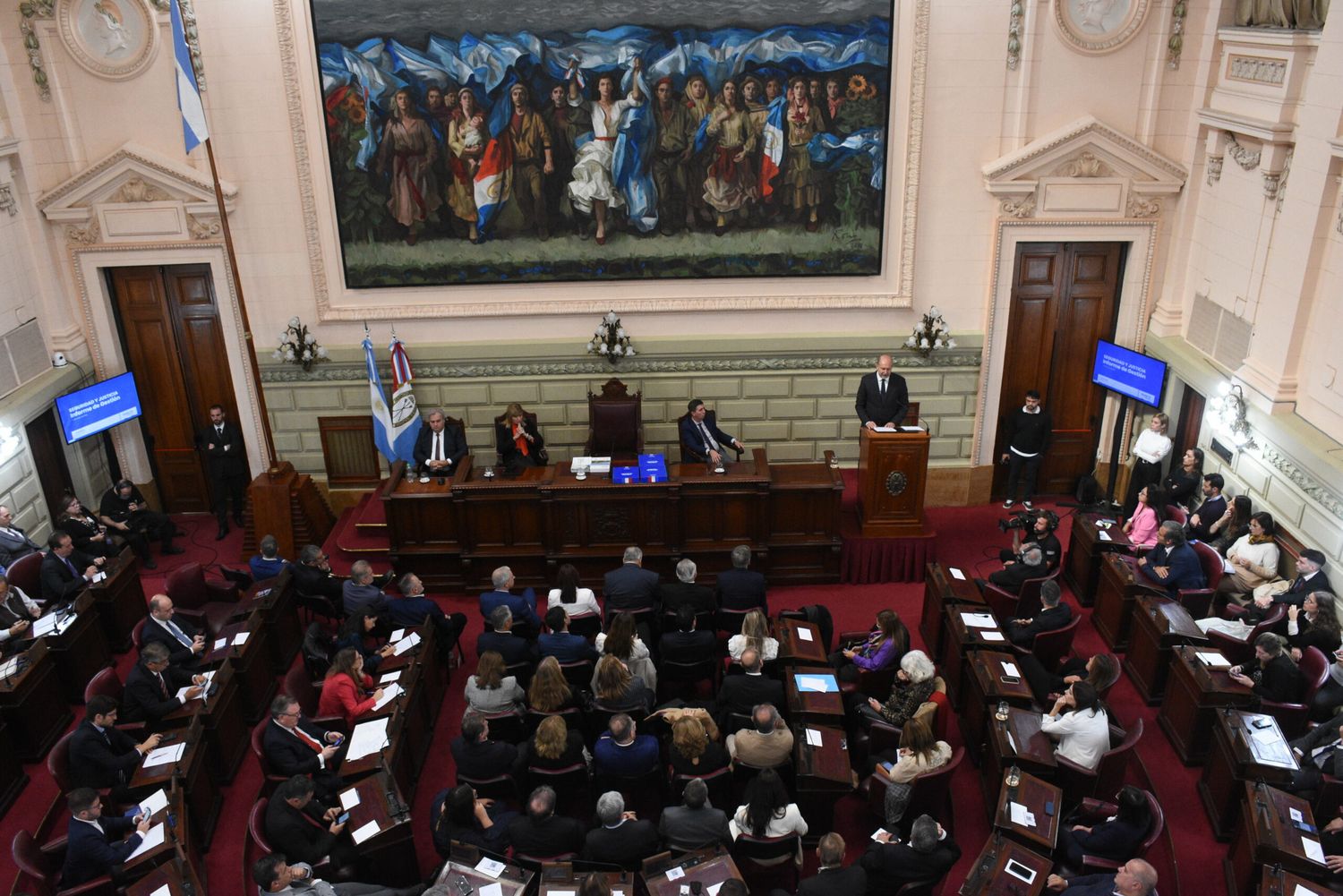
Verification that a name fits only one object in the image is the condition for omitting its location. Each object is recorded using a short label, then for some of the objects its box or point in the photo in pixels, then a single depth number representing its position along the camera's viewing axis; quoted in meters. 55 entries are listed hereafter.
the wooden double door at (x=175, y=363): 12.01
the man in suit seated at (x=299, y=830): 6.38
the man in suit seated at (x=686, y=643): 8.18
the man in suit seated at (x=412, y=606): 8.94
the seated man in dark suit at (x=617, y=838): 6.38
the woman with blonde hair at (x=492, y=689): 7.56
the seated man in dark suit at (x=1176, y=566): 9.21
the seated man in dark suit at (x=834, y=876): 5.87
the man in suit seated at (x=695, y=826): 6.48
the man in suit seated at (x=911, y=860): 6.09
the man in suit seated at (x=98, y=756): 7.18
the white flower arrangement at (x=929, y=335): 11.99
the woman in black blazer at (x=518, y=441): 11.44
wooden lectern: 10.44
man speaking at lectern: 11.02
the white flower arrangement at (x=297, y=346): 11.88
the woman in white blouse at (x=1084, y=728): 7.03
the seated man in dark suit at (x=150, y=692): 7.80
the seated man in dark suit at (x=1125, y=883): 5.61
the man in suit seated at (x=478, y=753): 6.97
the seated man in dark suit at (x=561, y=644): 8.16
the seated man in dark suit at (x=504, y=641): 8.25
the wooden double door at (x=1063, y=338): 12.01
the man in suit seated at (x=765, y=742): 7.00
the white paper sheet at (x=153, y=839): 6.62
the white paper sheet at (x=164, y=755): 7.36
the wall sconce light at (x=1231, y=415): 10.04
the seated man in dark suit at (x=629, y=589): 8.88
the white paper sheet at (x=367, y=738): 7.44
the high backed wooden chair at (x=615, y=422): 11.98
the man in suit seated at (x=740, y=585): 8.96
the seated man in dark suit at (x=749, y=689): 7.64
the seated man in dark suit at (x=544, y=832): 6.36
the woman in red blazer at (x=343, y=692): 7.81
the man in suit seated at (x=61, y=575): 9.52
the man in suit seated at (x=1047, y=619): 8.50
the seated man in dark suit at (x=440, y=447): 11.23
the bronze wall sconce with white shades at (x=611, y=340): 11.91
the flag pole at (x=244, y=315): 10.88
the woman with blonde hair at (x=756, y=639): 8.01
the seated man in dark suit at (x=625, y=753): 6.99
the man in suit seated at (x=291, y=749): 7.19
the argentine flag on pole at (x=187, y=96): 9.95
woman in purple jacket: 8.14
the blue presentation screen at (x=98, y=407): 11.41
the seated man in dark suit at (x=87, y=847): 6.34
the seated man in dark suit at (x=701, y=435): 11.23
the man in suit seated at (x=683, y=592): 8.74
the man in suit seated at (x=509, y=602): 8.79
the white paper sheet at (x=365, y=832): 6.73
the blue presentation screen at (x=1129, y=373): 11.47
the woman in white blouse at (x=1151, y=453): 11.18
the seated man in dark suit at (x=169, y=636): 8.48
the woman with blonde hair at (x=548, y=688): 7.51
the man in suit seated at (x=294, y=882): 5.78
